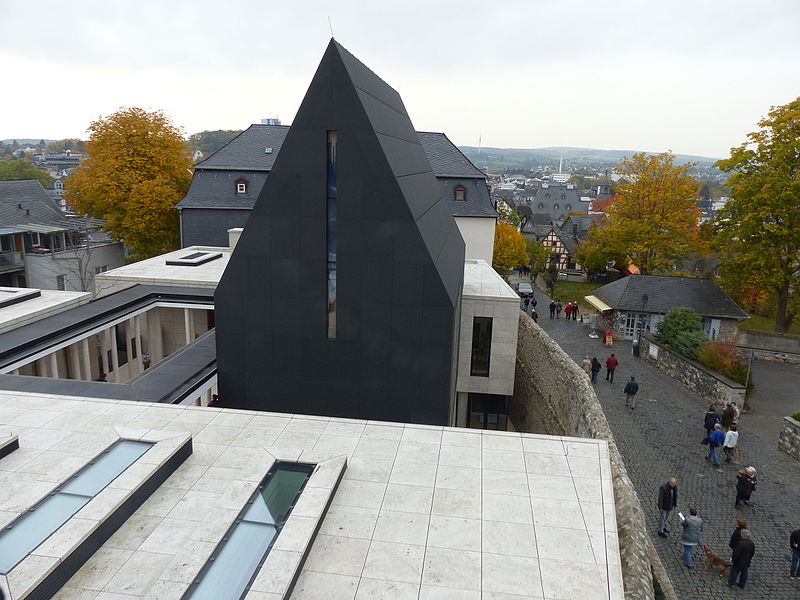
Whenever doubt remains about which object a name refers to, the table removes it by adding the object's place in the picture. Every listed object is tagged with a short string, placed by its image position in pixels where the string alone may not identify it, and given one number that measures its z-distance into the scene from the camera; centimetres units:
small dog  1160
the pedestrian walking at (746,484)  1375
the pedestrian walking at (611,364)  2270
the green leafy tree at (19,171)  7694
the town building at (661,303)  2853
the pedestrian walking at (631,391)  1992
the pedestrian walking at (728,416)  1731
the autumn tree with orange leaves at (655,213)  3681
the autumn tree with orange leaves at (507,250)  4612
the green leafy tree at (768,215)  2805
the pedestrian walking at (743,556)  1087
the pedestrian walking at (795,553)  1145
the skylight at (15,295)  1866
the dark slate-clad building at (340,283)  1167
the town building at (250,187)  3281
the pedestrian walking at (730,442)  1635
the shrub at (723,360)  2170
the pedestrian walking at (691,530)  1155
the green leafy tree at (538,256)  5103
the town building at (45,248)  3566
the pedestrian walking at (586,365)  2229
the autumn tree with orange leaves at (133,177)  3403
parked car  4164
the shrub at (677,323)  2520
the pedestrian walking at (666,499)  1249
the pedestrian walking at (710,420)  1719
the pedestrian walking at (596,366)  2236
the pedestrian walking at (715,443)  1595
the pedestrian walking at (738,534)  1099
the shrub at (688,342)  2385
